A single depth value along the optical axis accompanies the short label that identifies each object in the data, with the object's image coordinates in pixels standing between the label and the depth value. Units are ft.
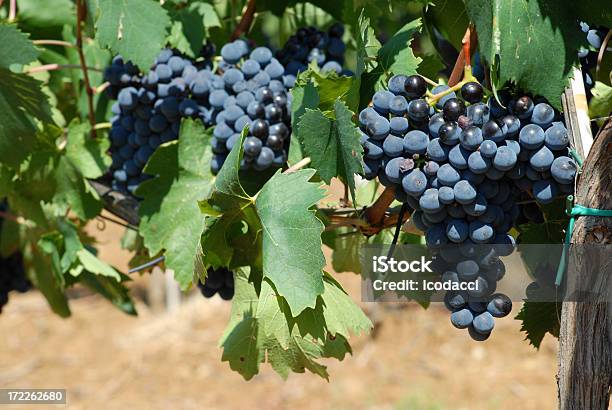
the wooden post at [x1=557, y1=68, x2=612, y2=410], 4.23
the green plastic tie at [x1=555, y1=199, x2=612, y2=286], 4.23
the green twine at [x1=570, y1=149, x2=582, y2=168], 4.25
